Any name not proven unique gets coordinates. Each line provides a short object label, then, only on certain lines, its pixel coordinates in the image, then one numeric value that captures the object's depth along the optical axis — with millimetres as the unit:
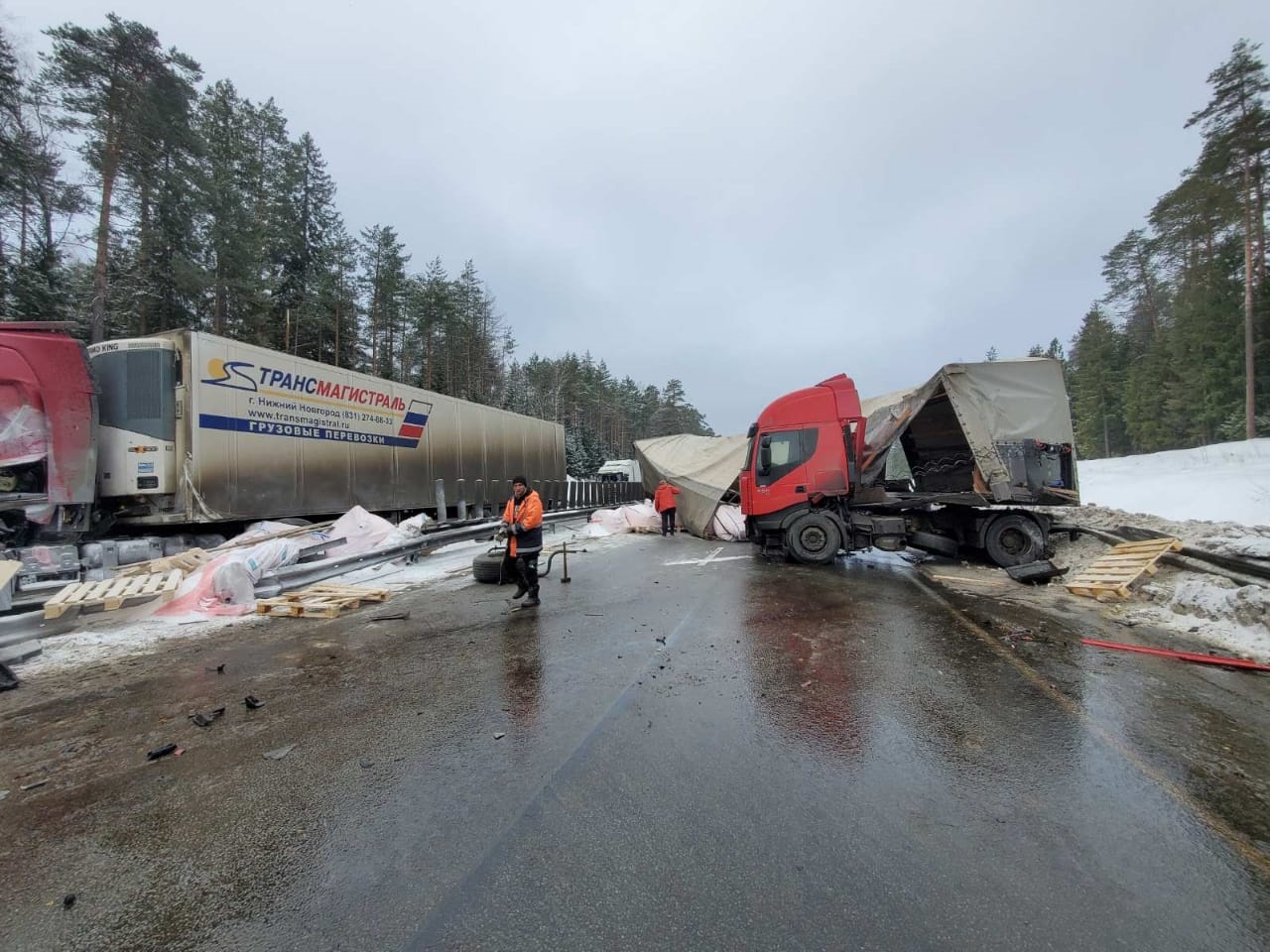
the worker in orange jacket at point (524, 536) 6875
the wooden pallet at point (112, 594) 6062
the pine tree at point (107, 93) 16125
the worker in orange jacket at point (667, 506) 16359
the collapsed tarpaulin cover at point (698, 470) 15645
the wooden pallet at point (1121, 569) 6887
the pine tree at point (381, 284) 30000
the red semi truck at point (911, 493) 9273
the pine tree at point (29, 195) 16328
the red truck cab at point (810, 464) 10141
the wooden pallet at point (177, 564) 7309
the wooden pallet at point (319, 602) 6492
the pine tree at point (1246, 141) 23188
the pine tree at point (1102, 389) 53750
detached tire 8562
